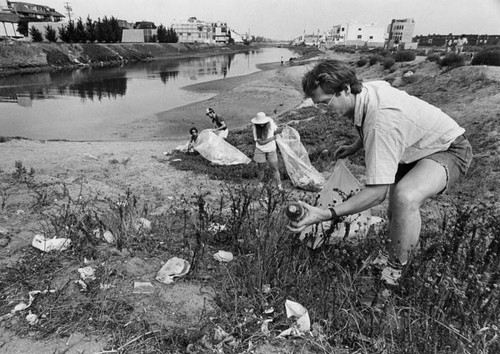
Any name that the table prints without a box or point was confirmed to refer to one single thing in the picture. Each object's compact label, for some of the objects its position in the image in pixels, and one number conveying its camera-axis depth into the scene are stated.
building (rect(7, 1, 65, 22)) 67.00
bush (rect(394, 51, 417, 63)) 21.56
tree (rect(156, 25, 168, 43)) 78.31
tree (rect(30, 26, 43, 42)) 45.56
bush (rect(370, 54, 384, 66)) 25.00
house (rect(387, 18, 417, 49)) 80.50
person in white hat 5.89
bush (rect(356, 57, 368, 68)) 26.81
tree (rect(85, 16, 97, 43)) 54.59
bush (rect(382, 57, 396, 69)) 21.13
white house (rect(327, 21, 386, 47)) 94.19
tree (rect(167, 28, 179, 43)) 79.88
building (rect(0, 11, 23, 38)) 49.32
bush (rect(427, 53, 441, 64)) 16.54
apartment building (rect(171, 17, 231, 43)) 111.06
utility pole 75.75
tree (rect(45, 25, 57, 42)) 47.75
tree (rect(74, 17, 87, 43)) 52.06
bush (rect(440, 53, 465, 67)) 14.90
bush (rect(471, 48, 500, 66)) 13.62
